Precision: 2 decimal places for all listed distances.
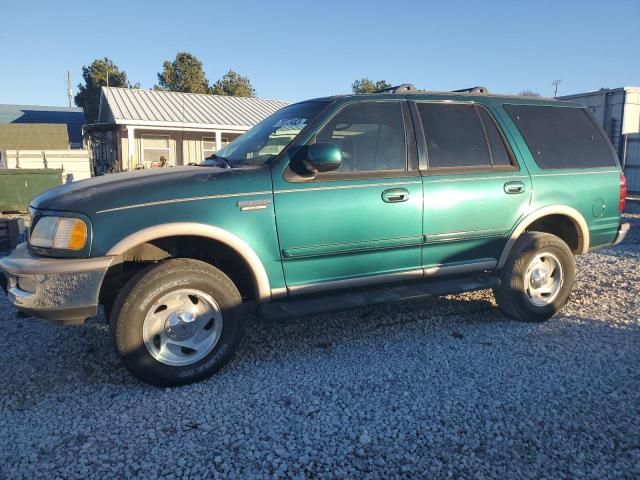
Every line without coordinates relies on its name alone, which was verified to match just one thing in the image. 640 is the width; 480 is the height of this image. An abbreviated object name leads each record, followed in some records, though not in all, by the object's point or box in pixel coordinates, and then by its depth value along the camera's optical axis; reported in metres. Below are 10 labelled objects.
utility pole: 51.09
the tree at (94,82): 43.11
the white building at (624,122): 17.44
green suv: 3.29
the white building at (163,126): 19.91
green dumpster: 12.24
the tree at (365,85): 49.03
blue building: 27.79
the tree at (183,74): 42.62
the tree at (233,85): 45.88
